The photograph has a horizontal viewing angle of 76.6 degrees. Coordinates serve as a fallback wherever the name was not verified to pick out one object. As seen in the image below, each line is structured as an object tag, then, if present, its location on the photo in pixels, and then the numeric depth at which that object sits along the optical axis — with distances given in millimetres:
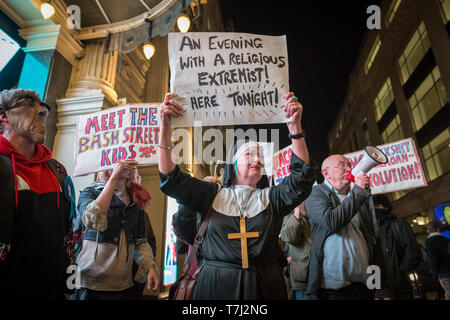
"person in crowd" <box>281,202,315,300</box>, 3193
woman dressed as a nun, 1688
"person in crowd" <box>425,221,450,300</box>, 4797
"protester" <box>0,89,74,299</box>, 1617
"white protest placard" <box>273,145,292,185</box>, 5085
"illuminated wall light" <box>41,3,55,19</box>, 4075
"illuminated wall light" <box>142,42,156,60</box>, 5473
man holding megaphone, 2342
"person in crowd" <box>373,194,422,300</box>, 3741
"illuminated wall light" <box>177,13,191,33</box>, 5242
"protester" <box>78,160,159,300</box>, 2338
